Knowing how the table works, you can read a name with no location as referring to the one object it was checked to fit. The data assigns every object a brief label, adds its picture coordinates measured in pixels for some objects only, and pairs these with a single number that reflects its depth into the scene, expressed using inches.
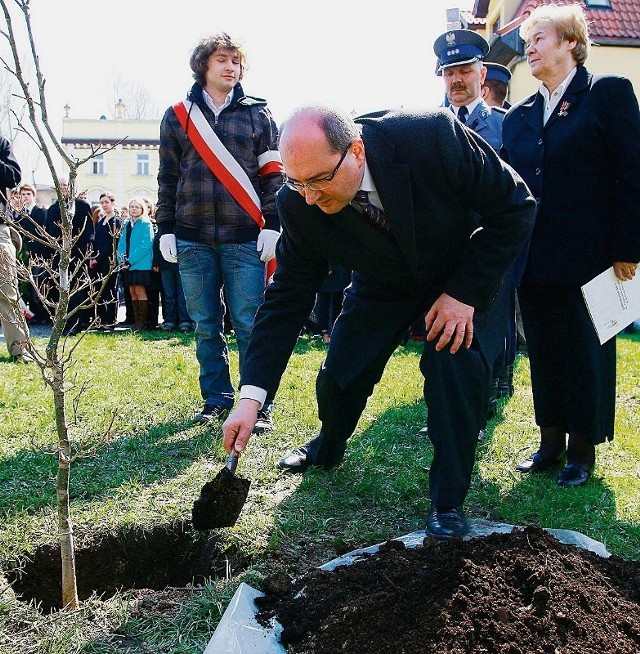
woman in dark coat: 140.9
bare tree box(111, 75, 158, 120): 1968.5
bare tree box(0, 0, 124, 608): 90.7
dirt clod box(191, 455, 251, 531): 115.0
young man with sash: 184.5
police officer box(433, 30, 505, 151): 185.6
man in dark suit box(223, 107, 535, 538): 112.8
